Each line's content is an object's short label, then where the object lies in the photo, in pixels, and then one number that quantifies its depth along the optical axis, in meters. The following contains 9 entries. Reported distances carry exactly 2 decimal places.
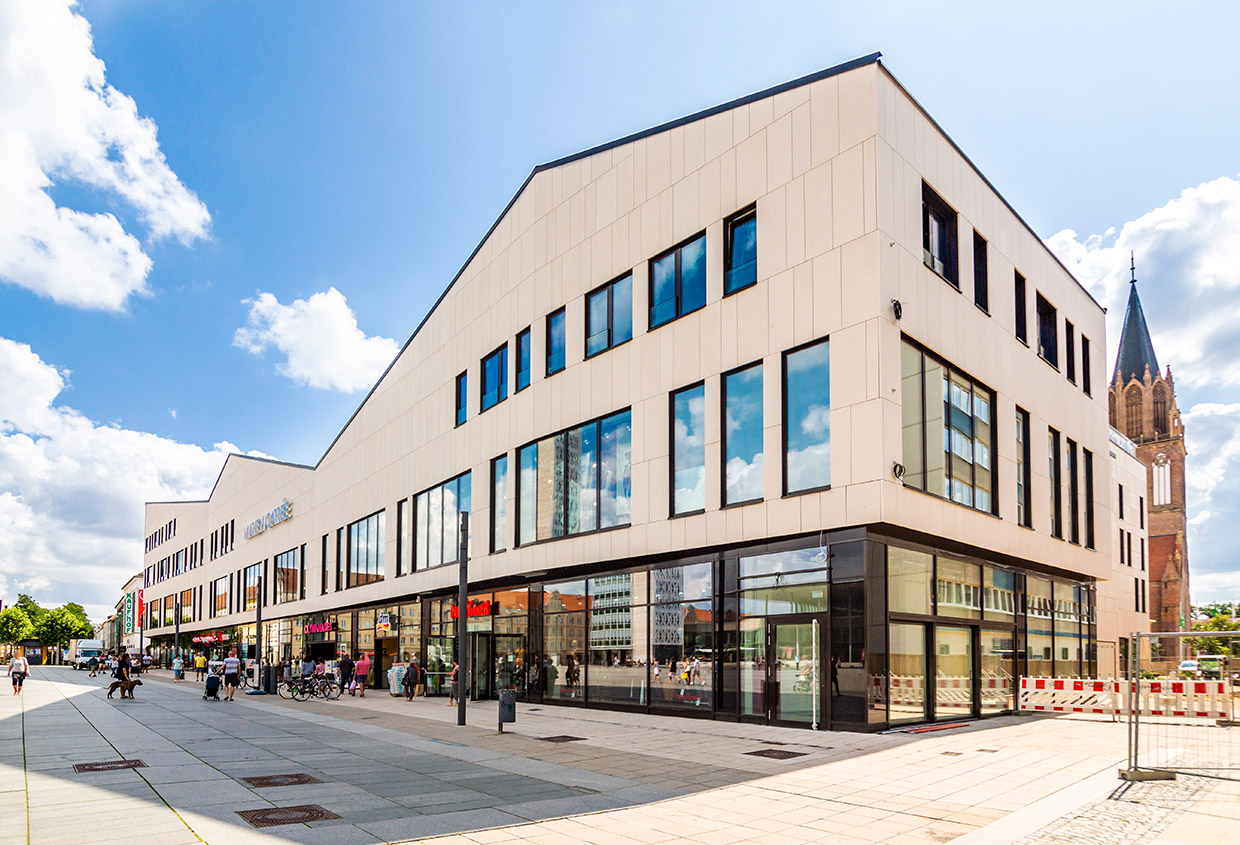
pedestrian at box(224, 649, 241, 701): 32.75
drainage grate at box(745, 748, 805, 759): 15.31
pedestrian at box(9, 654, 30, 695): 35.25
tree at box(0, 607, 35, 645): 131.25
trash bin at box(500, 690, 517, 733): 19.31
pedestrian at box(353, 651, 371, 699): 35.41
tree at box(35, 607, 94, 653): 147.75
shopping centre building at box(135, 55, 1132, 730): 19.42
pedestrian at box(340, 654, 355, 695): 38.22
